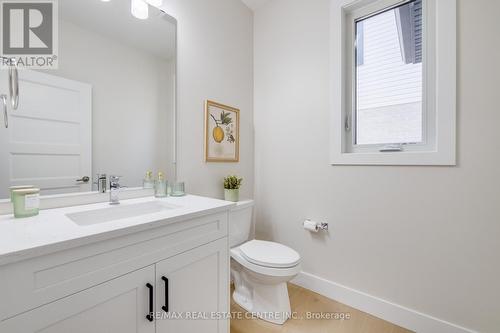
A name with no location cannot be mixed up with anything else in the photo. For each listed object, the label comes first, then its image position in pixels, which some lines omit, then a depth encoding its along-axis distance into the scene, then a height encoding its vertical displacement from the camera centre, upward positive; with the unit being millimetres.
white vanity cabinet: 597 -410
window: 1301 +570
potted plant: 1796 -193
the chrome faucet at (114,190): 1181 -140
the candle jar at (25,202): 871 -152
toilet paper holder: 1754 -483
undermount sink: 1003 -240
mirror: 996 +308
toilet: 1401 -690
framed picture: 1745 +266
